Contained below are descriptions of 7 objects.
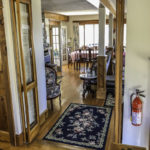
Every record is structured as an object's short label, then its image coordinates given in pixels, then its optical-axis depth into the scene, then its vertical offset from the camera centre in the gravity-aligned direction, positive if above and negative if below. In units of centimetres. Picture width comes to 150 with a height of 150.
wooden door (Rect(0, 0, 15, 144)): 237 -78
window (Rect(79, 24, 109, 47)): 1035 +62
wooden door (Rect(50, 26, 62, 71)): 786 +9
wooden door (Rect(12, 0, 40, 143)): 237 -29
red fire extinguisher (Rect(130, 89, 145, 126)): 182 -68
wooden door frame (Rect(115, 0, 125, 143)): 178 -25
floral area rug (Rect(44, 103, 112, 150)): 274 -145
